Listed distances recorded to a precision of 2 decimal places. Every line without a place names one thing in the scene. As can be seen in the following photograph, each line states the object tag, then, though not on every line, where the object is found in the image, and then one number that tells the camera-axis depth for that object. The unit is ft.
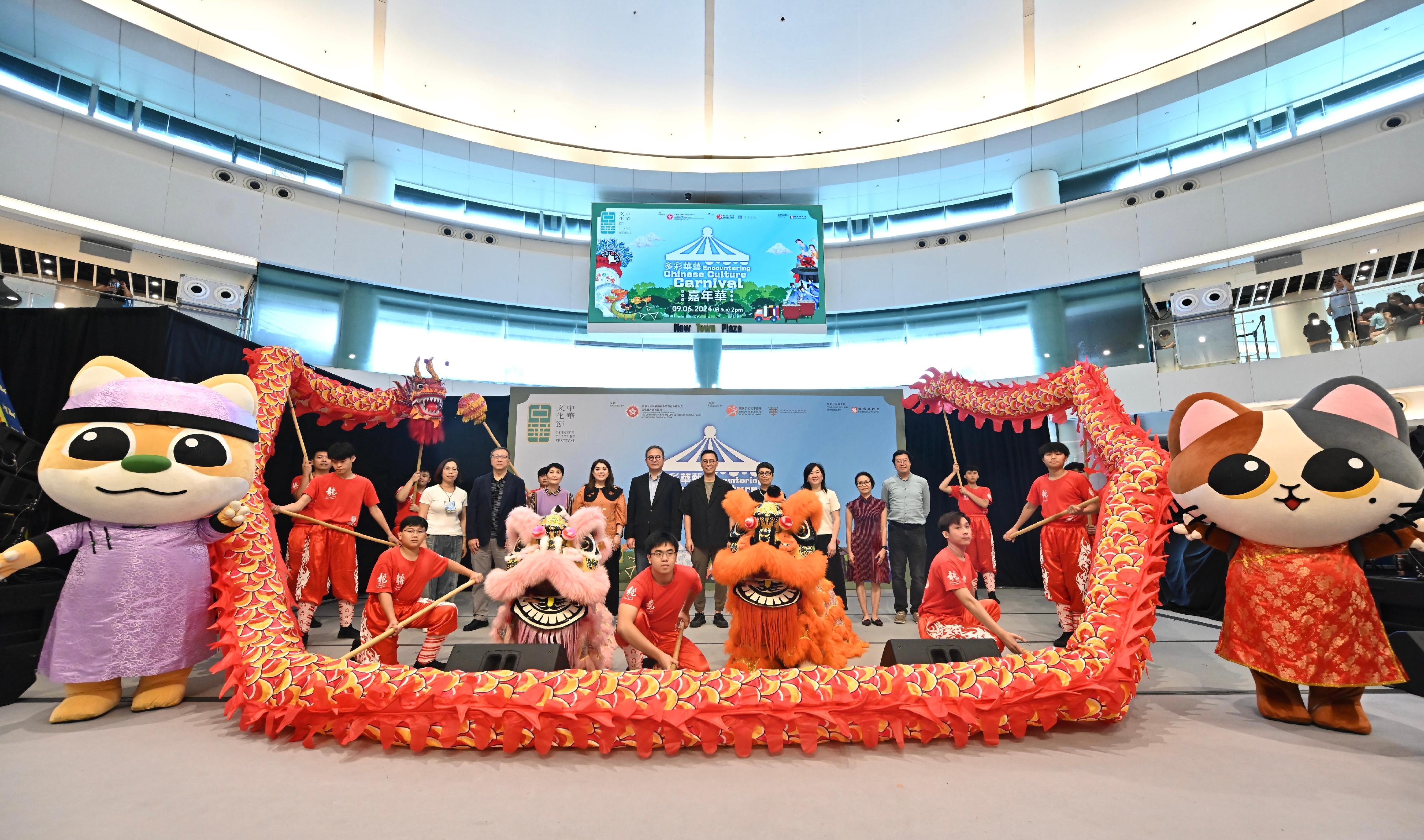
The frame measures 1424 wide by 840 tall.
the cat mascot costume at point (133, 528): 8.10
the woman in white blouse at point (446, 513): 15.48
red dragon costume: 7.20
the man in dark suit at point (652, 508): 16.56
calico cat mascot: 7.75
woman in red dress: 16.43
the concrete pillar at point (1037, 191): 31.01
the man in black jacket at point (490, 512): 16.34
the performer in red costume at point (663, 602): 10.02
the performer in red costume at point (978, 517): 16.43
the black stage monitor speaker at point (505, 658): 8.29
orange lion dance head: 9.69
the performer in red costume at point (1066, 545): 12.89
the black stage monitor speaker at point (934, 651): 8.76
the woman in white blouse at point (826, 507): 14.57
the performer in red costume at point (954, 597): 10.20
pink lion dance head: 9.35
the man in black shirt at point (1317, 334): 22.84
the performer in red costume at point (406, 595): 10.77
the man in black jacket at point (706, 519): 16.05
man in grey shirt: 16.72
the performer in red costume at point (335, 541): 13.80
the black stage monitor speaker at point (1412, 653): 7.11
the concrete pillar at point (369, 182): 29.96
